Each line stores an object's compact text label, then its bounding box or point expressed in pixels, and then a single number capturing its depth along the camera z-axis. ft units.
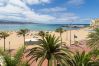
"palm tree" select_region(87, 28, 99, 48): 35.66
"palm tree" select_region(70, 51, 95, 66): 24.07
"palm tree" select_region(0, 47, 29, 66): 20.98
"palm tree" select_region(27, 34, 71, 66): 25.77
